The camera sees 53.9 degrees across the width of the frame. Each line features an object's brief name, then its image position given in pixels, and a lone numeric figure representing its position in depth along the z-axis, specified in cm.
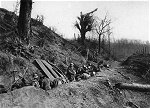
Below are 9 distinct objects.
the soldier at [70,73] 745
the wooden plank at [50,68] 663
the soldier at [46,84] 521
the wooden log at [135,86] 690
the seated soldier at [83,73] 765
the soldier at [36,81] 516
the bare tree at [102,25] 2793
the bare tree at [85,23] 2358
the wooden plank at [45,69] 614
